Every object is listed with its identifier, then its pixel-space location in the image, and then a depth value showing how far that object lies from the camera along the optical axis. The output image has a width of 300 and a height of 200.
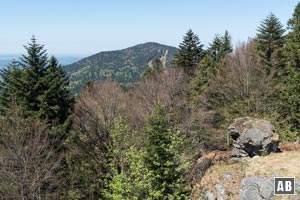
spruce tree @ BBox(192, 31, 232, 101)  39.30
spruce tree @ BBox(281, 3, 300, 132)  27.61
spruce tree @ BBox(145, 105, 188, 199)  18.61
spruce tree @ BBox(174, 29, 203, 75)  50.56
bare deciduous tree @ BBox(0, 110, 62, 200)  21.34
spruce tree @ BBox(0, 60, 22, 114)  29.28
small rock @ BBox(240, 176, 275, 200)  17.84
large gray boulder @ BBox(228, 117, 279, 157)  21.36
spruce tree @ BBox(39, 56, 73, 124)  28.61
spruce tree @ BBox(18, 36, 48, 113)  28.62
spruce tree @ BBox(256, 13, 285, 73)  36.28
